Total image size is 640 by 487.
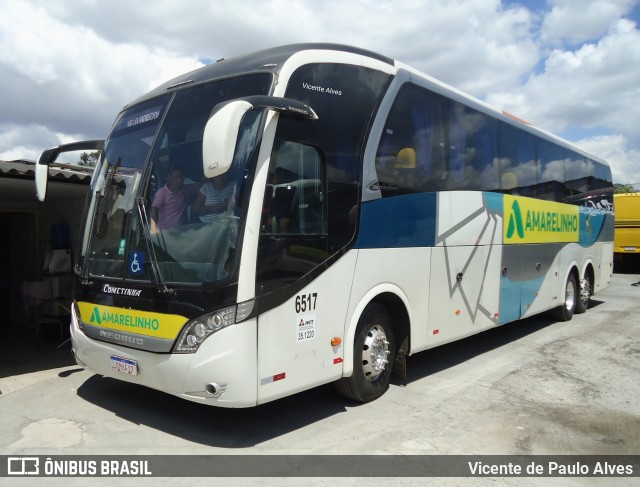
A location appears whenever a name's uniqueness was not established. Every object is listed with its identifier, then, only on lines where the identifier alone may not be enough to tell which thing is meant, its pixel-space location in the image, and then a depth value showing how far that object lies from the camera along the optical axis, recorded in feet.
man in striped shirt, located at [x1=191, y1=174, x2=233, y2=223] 14.38
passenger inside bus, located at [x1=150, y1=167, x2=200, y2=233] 14.99
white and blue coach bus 14.15
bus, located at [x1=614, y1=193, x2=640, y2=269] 66.49
